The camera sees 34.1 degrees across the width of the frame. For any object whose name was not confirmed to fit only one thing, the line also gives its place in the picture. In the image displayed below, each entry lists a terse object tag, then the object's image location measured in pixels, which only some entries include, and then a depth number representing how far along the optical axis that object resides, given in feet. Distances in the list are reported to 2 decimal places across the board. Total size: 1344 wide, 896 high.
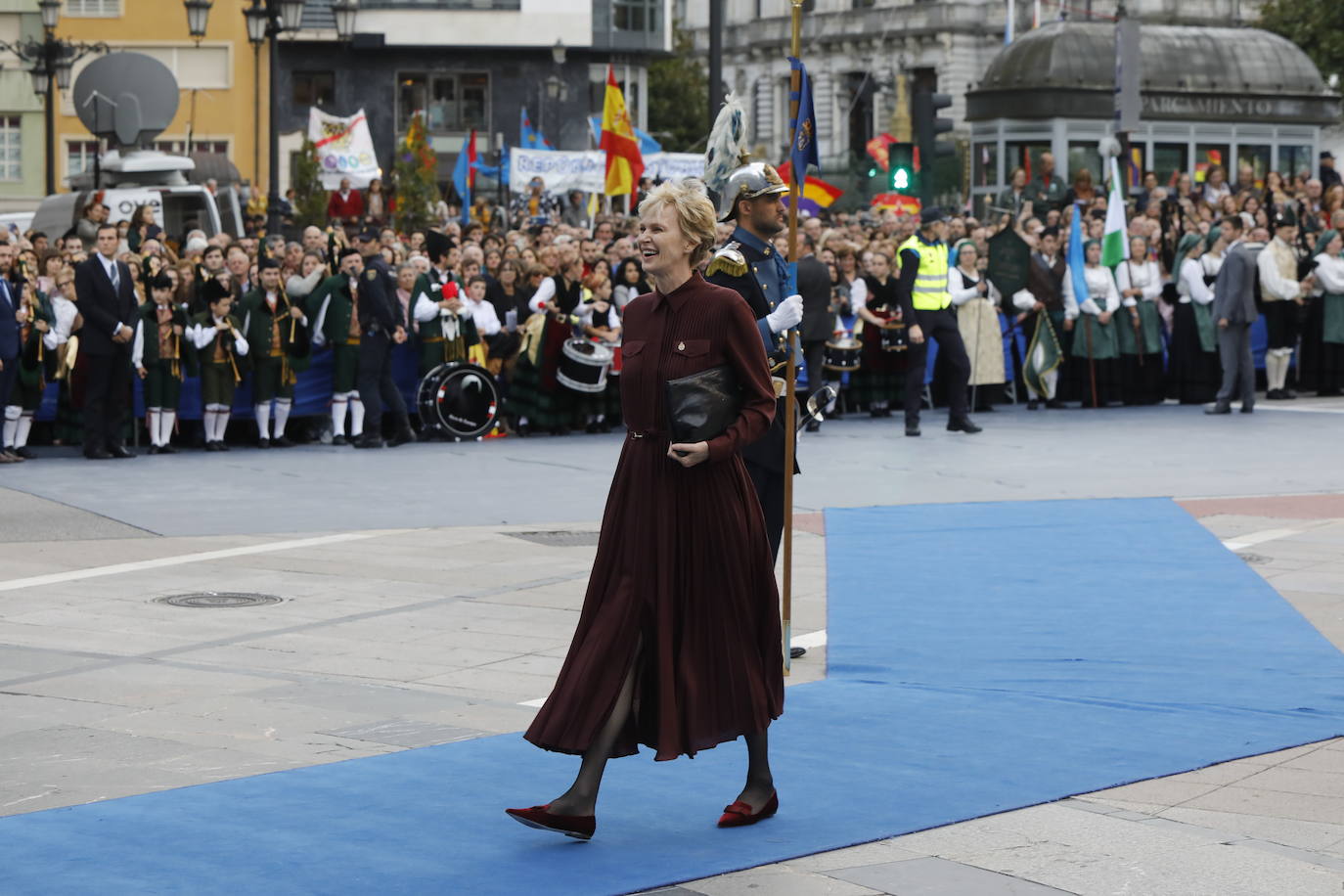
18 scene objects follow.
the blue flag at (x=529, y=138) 139.74
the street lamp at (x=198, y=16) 99.73
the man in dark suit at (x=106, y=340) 58.13
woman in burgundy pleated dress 20.88
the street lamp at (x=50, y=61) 101.91
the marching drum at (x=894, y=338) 72.33
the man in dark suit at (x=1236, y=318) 69.26
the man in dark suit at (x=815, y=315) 62.28
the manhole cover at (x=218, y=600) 35.70
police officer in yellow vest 64.69
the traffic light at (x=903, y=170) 86.74
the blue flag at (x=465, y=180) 116.51
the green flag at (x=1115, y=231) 75.25
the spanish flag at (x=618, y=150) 84.48
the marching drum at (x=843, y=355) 70.44
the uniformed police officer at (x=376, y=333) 62.80
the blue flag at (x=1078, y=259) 74.90
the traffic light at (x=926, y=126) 82.28
